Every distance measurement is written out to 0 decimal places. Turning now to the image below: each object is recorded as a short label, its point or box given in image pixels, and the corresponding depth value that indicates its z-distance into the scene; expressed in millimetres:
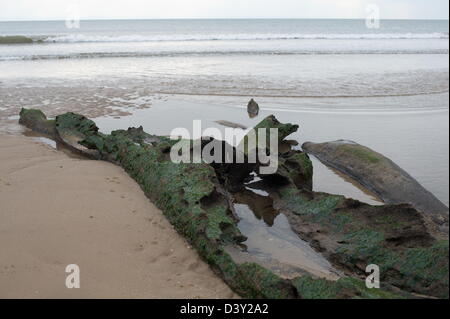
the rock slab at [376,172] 5594
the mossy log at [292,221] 3330
